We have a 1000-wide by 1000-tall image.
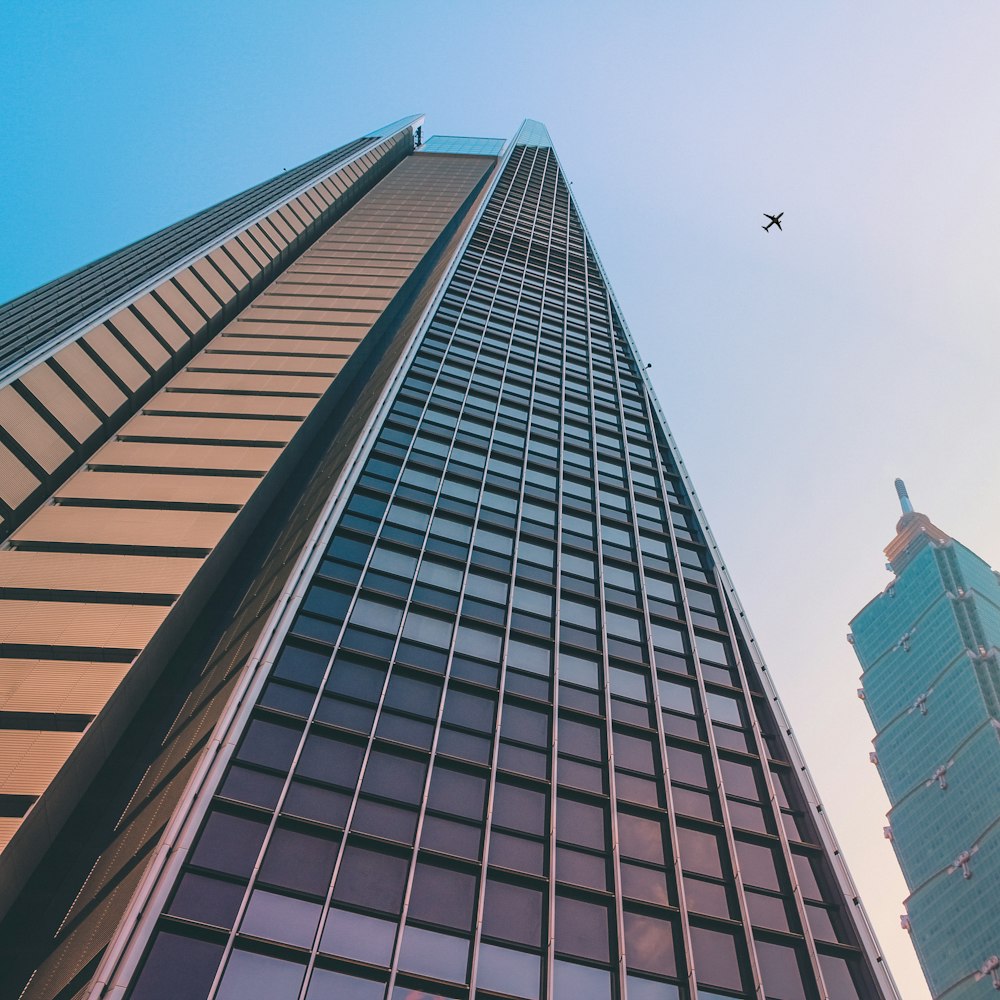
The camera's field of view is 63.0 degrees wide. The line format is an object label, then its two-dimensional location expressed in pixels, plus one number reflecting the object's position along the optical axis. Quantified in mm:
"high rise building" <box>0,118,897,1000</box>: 17531
